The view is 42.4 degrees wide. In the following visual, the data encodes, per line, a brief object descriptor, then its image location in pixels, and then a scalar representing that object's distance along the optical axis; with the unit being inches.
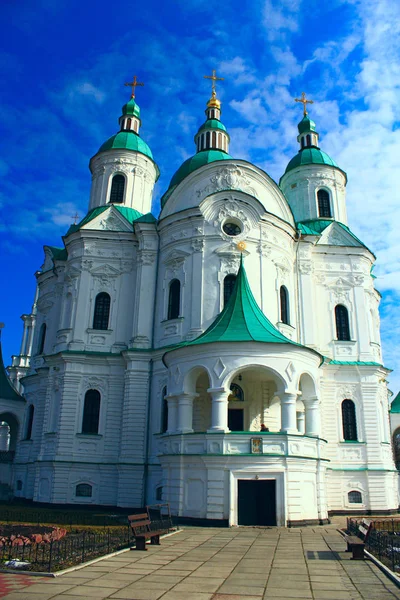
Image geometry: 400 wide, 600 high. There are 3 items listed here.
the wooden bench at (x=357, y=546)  470.0
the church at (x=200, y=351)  794.8
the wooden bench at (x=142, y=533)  512.1
